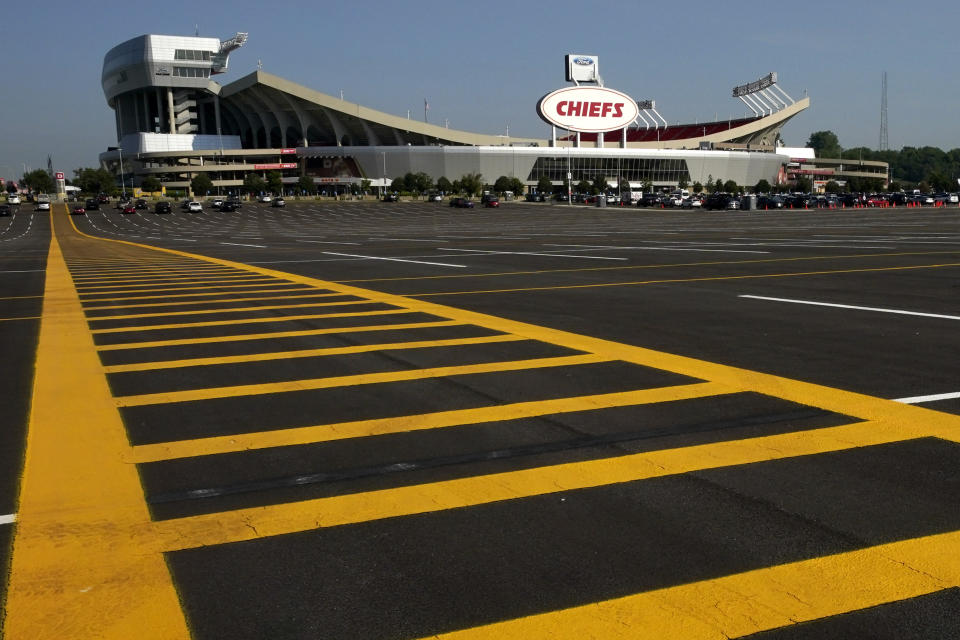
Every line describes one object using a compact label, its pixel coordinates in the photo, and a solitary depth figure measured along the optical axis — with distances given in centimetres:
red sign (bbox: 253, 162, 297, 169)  15538
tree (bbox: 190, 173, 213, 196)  14012
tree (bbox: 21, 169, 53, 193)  16638
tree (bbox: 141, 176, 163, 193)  14638
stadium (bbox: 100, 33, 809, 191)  14238
